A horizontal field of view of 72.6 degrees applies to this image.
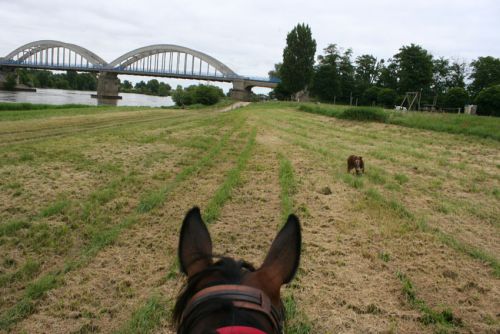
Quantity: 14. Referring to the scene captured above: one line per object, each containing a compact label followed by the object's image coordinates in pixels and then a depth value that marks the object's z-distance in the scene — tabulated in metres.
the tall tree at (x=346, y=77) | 70.06
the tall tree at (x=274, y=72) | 120.91
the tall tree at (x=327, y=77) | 65.94
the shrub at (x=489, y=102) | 30.45
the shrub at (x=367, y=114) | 23.58
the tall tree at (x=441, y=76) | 63.12
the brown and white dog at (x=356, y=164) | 9.16
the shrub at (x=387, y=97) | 51.56
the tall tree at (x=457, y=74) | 62.28
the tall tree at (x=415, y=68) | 51.28
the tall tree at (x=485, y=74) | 53.84
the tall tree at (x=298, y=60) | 66.81
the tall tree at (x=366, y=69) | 79.31
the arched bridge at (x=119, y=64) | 85.44
